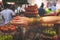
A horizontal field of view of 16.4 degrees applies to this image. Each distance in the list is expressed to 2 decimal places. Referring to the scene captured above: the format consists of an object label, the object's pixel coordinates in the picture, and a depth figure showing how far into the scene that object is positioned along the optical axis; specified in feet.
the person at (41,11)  10.49
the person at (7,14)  10.95
